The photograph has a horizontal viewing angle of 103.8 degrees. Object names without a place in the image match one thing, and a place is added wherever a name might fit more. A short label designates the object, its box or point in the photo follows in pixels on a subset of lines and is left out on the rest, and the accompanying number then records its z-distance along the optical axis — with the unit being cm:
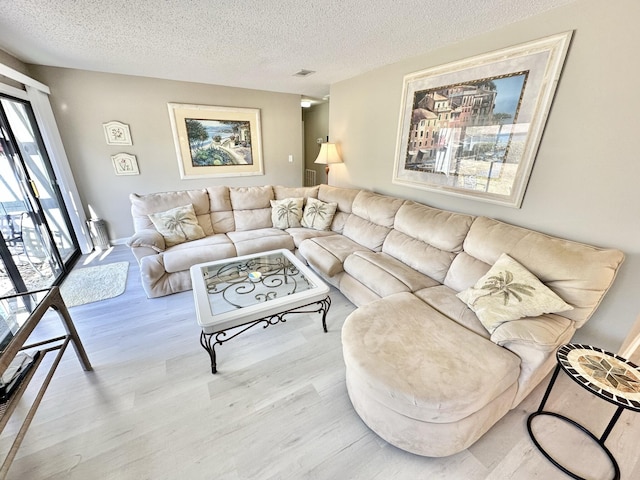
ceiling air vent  310
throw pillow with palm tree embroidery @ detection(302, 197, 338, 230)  330
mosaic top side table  105
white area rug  248
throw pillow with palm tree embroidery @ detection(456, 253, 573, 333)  142
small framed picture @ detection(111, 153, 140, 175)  350
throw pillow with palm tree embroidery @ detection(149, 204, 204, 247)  274
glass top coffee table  164
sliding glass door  226
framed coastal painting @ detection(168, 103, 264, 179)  378
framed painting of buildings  176
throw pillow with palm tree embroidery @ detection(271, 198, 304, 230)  336
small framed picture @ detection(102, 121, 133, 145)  337
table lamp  374
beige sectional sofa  118
